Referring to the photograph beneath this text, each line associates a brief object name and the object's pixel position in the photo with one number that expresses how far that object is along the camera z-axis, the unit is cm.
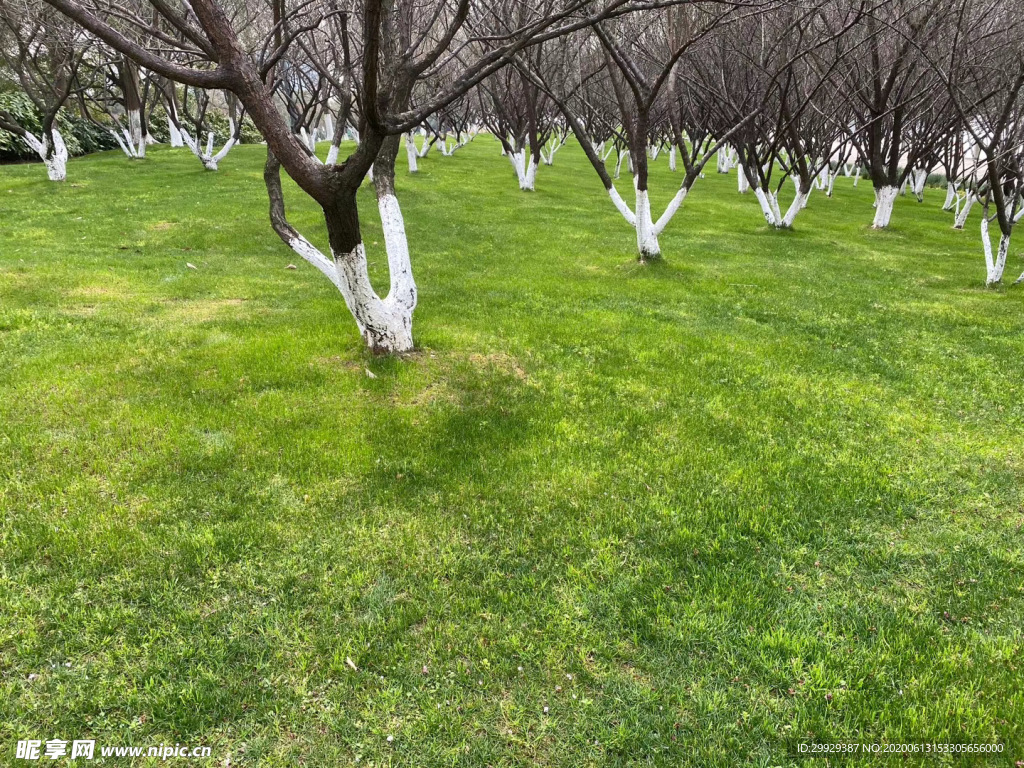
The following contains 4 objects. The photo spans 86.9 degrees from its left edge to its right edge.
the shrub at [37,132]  2094
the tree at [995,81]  1035
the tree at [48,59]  1464
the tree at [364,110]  477
